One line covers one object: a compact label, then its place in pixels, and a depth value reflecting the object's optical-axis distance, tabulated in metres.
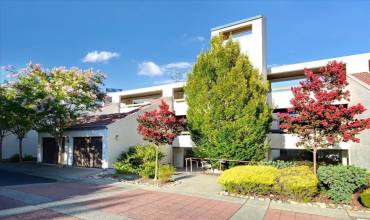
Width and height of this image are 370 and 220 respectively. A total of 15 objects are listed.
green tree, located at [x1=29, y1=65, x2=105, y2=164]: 16.97
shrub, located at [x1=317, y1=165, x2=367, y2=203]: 9.44
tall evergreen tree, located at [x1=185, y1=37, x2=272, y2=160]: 15.77
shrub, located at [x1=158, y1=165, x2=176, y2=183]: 13.42
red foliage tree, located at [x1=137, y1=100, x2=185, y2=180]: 13.84
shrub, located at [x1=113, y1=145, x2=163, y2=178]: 16.69
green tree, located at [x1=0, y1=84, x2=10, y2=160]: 16.42
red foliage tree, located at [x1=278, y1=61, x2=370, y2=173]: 10.72
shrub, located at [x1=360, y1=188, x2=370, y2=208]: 8.90
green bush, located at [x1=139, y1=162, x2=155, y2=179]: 14.63
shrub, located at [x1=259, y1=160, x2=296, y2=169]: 14.80
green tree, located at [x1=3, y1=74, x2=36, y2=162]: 16.34
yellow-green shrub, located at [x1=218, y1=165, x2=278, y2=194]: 10.52
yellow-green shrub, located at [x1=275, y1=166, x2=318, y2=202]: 9.82
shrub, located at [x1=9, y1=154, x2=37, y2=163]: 25.49
